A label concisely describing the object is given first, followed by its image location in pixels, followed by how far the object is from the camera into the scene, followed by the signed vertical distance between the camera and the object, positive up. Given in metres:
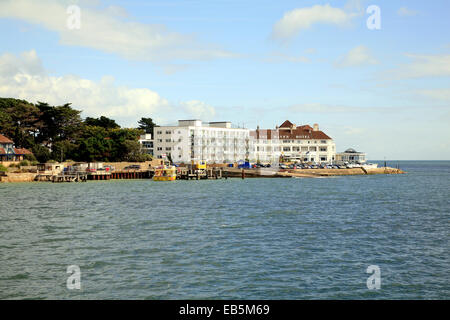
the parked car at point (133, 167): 135.12 -0.93
